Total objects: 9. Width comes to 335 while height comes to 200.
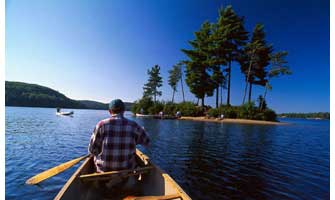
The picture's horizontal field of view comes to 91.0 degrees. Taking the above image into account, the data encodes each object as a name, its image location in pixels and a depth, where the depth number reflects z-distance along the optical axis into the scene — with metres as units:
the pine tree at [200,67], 39.28
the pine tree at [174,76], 52.59
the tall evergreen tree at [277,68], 31.65
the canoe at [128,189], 2.57
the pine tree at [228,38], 35.38
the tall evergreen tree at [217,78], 37.22
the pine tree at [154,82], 58.52
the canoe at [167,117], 37.56
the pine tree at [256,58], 34.44
